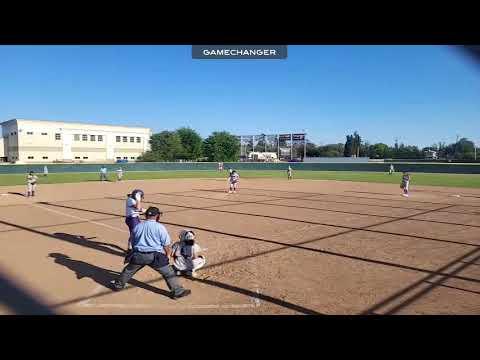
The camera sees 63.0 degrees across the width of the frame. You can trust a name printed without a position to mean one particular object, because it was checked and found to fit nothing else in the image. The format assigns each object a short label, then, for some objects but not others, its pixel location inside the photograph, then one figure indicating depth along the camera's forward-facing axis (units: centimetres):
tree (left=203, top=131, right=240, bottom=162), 9863
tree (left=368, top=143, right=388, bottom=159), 11584
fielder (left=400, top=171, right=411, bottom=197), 2330
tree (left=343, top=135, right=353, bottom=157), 11862
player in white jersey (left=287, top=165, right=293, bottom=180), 4159
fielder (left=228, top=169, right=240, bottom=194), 2638
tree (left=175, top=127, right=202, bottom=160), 10275
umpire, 616
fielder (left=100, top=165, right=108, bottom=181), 3738
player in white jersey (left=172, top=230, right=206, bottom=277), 745
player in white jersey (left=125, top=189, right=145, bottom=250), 840
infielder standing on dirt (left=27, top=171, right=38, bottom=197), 2227
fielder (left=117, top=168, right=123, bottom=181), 3797
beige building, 6844
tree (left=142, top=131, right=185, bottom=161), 9606
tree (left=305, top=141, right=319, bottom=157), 12096
